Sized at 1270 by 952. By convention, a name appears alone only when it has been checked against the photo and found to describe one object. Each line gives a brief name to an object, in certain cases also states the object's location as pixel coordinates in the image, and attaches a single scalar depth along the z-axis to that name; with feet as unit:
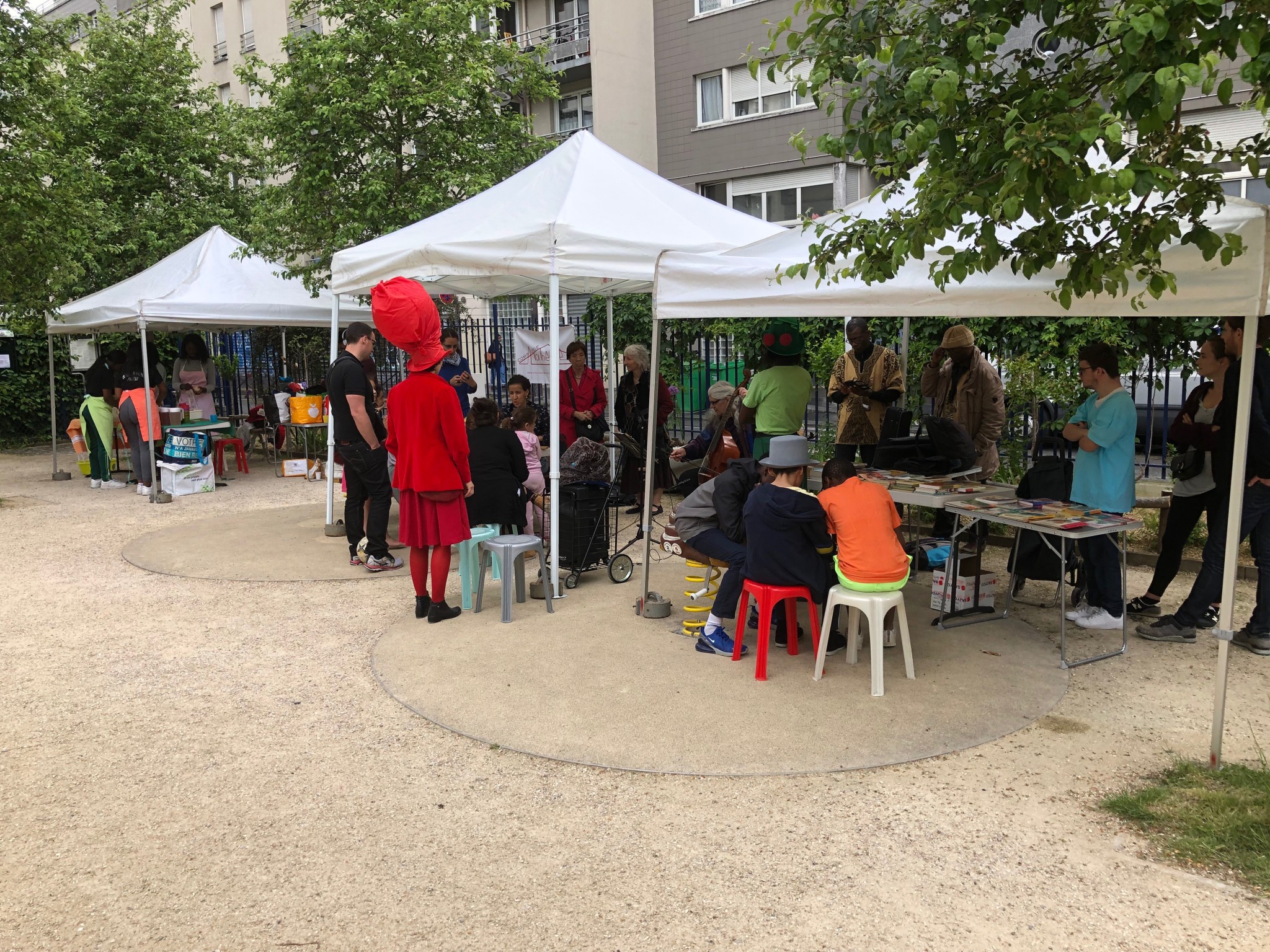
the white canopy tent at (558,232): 21.58
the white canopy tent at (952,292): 12.53
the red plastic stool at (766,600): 16.93
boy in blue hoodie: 16.69
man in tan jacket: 23.80
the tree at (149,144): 59.11
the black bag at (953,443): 22.03
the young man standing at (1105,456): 19.02
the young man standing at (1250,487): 17.46
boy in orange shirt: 16.31
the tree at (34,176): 37.32
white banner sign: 33.76
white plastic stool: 16.21
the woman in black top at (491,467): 22.36
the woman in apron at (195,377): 45.39
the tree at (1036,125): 9.95
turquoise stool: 21.71
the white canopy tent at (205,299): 39.01
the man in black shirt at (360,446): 24.91
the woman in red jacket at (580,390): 31.91
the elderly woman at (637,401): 33.35
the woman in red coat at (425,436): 20.27
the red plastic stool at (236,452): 45.75
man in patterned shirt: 26.13
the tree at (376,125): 45.03
